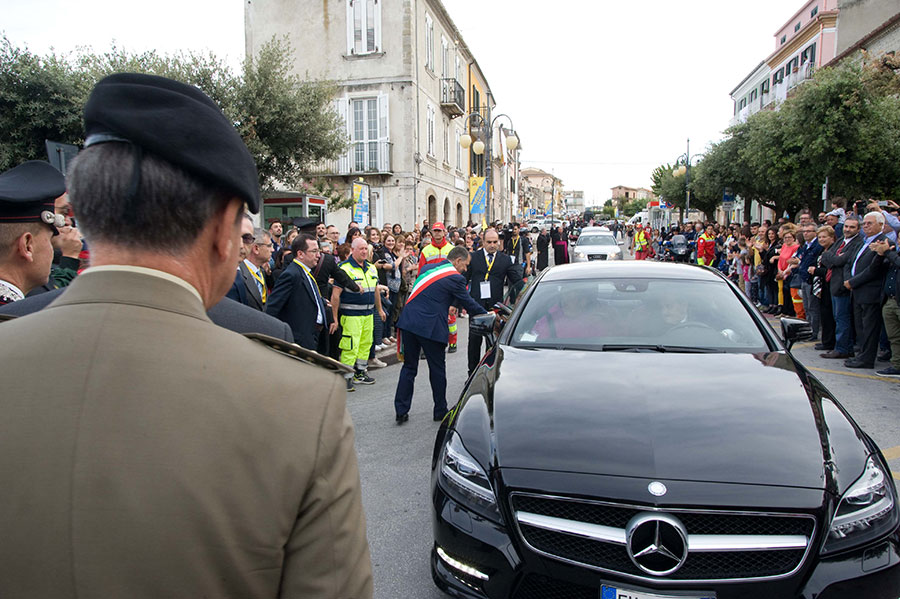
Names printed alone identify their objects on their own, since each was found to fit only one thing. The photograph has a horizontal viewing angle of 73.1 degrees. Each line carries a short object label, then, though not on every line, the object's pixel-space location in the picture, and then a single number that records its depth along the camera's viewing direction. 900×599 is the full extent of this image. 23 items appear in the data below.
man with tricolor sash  5.95
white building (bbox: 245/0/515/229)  23.39
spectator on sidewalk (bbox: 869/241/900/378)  7.80
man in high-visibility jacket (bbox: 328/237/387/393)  7.69
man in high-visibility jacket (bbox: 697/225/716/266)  20.20
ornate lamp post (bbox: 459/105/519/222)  18.75
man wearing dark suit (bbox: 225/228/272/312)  5.08
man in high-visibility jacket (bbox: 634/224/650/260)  27.28
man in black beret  0.81
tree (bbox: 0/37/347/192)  13.86
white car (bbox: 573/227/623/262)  22.09
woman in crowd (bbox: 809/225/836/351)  9.73
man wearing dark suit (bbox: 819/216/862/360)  8.88
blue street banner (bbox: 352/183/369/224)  13.36
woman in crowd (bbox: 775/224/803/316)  12.27
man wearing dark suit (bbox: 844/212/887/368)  8.16
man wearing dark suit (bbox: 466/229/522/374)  8.98
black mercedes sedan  2.39
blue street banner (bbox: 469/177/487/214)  21.33
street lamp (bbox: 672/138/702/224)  36.19
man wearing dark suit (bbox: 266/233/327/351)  6.04
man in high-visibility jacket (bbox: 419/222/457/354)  10.16
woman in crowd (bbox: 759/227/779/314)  13.76
